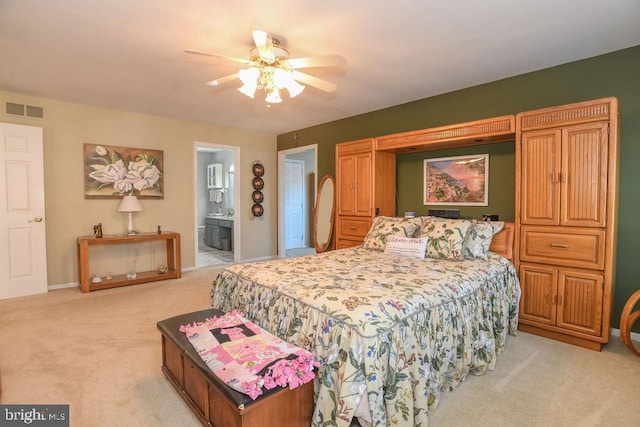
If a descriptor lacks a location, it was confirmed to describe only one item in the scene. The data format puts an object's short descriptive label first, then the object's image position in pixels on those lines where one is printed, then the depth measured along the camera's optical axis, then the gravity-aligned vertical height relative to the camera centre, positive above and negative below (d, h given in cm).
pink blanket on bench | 149 -78
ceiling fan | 234 +101
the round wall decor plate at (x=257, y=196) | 632 +11
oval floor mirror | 513 -19
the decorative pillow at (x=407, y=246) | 313 -44
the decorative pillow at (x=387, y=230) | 351 -31
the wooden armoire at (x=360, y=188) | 426 +18
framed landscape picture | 372 +25
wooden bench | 145 -97
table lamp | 468 -5
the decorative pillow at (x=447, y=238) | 299 -35
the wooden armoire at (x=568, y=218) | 257 -14
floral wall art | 463 +44
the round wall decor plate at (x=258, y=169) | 629 +62
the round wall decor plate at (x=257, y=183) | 632 +36
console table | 430 -85
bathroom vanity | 746 -71
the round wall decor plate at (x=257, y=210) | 631 -16
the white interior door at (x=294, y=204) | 796 -6
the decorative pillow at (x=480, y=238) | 301 -34
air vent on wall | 402 +114
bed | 160 -67
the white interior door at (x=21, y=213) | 393 -14
